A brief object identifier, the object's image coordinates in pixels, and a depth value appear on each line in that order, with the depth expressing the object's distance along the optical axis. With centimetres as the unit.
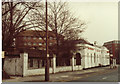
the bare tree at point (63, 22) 1850
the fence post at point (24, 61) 1583
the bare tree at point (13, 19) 1356
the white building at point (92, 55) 2664
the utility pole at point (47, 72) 1312
